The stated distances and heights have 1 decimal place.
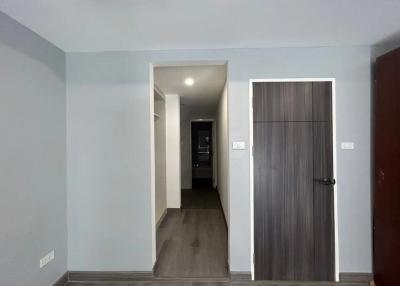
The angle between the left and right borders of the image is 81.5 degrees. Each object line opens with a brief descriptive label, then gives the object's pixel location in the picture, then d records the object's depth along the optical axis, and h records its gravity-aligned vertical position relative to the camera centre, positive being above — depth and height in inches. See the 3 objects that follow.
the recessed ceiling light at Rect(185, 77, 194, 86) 146.8 +39.9
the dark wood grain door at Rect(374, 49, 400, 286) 84.5 -11.4
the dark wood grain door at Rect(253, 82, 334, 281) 98.7 -17.1
